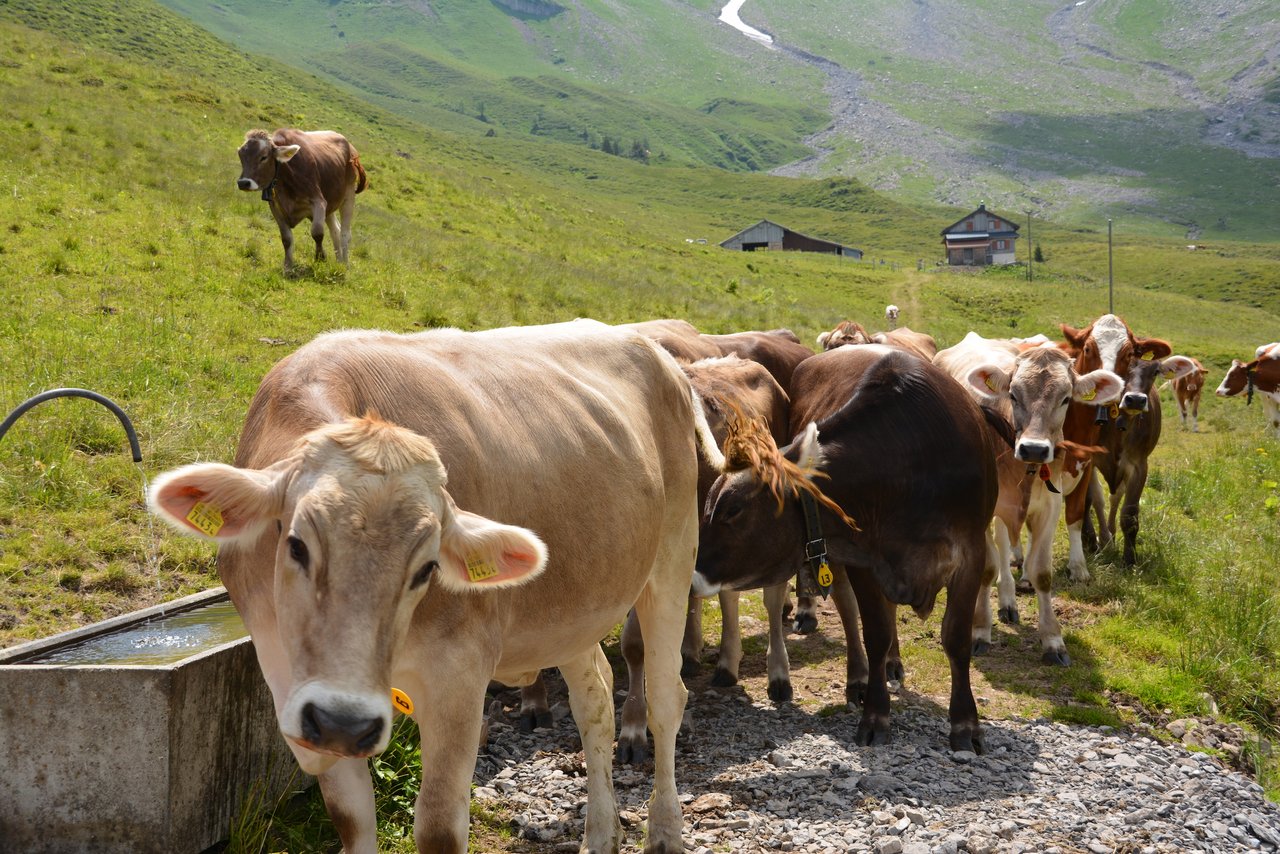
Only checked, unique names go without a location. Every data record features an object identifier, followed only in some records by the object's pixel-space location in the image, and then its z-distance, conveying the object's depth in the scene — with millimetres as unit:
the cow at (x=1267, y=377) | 20078
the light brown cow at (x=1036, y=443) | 8836
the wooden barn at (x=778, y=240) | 112125
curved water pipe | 4723
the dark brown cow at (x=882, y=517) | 6961
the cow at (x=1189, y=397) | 23564
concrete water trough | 4359
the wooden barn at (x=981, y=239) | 121812
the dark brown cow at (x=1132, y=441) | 11242
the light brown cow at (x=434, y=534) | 3160
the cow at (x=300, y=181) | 17078
